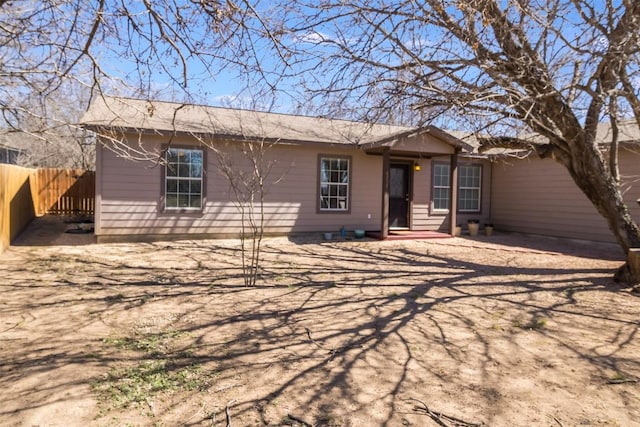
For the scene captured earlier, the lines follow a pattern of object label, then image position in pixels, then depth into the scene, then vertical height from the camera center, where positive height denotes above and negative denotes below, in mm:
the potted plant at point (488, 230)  13898 -719
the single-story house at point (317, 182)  10336 +541
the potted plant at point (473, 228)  13859 -669
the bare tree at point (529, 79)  6176 +1996
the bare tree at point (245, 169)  10758 +754
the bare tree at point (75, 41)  4160 +1617
